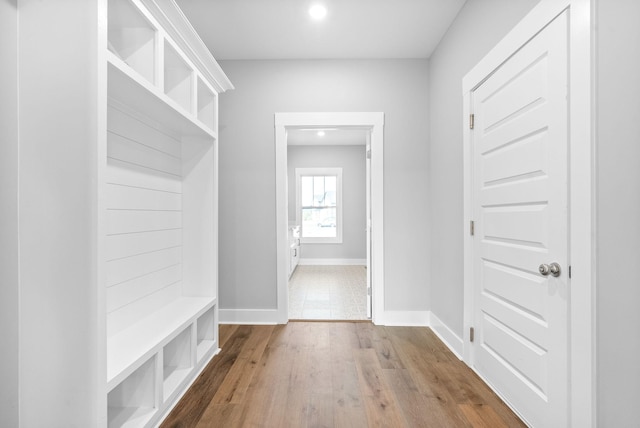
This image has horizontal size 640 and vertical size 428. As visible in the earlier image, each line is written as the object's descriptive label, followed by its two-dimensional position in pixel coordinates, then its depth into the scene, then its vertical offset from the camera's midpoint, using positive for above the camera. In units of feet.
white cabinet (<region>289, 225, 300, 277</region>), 18.86 -2.04
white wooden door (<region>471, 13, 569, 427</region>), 4.86 -0.20
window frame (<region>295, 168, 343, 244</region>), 23.80 +1.14
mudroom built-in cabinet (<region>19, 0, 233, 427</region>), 4.13 +0.09
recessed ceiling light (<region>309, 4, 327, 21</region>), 8.23 +5.10
